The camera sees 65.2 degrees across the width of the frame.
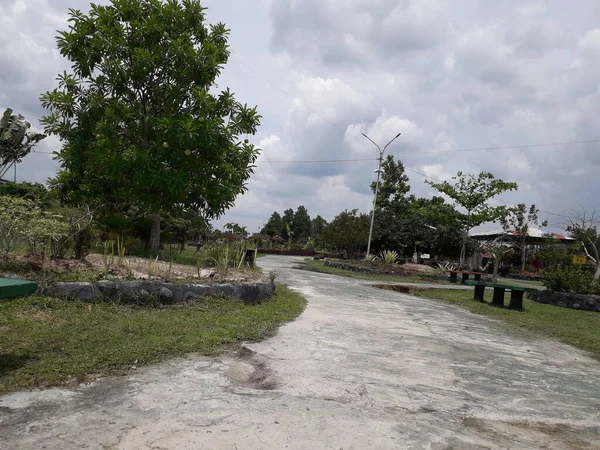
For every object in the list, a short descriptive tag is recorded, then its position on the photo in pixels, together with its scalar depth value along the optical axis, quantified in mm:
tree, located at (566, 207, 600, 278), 17056
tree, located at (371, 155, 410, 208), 37531
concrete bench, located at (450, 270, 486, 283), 21219
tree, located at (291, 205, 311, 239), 60781
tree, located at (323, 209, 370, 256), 32000
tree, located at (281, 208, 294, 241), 57394
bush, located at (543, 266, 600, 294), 14094
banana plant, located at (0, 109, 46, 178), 19969
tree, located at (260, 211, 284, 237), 56394
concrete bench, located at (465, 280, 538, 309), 12094
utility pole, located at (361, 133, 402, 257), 27594
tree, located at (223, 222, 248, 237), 30288
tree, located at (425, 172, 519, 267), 24727
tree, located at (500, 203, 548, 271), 32562
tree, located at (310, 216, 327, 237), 61197
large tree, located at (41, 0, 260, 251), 11930
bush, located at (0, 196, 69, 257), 6985
